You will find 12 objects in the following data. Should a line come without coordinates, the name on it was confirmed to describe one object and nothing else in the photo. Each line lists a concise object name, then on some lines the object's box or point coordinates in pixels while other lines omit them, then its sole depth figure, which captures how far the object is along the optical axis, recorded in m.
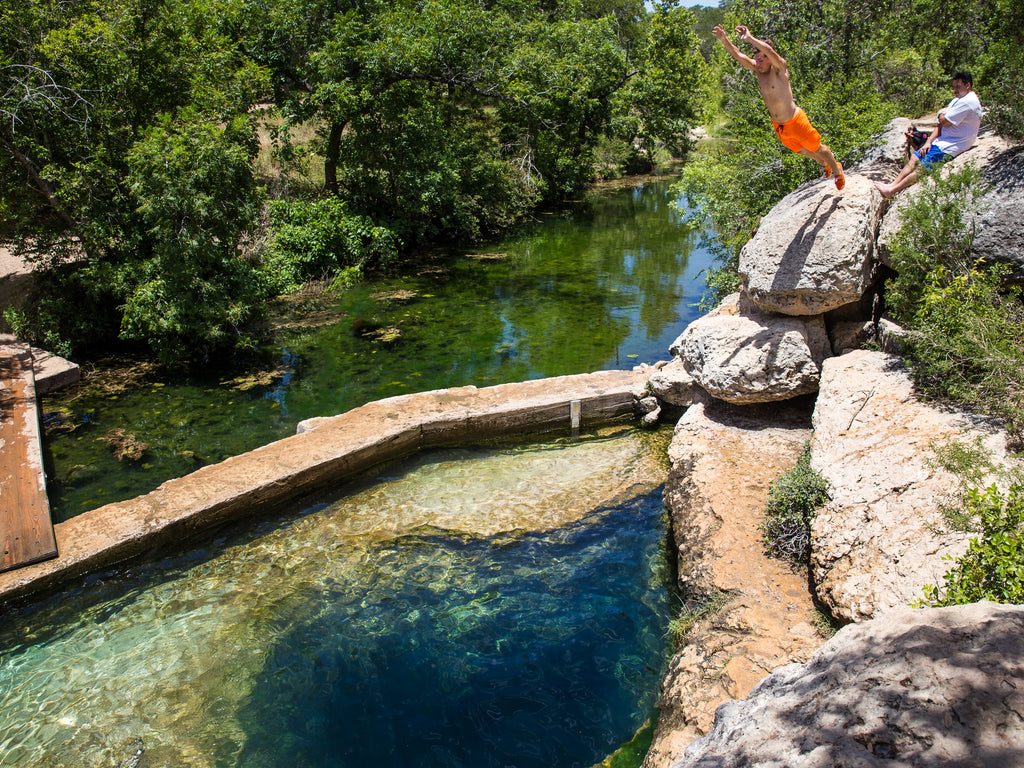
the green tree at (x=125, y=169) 9.72
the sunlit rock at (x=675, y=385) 8.52
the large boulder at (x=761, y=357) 6.85
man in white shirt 6.49
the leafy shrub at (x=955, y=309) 5.12
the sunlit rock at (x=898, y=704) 2.43
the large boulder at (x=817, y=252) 6.56
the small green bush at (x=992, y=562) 3.49
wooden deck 6.06
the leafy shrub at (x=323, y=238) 14.62
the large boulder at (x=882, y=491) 4.27
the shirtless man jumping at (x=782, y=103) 5.50
